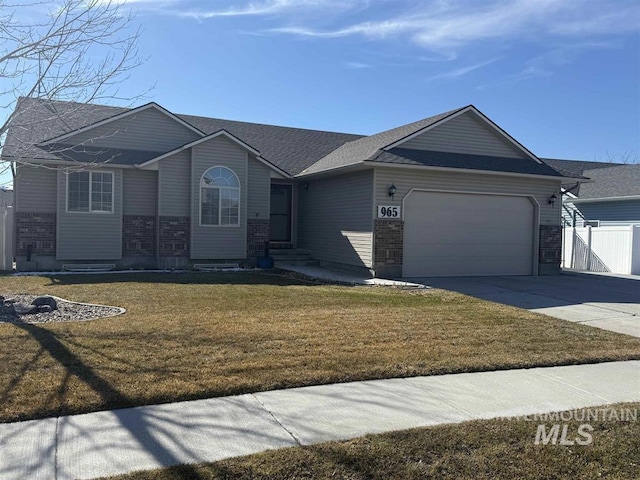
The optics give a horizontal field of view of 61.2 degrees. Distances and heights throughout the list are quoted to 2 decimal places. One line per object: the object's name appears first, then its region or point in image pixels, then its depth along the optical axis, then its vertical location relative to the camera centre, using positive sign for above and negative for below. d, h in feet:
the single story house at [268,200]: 50.47 +2.38
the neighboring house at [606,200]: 74.53 +4.48
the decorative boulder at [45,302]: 28.35 -4.44
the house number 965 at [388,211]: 49.29 +1.36
